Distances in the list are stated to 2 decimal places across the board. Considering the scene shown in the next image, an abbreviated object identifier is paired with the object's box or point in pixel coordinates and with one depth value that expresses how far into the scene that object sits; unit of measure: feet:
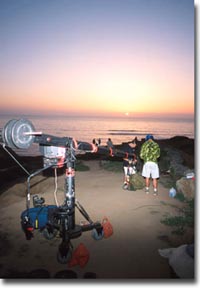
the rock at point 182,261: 12.15
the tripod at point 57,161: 11.91
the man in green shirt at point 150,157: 25.44
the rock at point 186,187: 23.91
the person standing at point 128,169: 28.53
